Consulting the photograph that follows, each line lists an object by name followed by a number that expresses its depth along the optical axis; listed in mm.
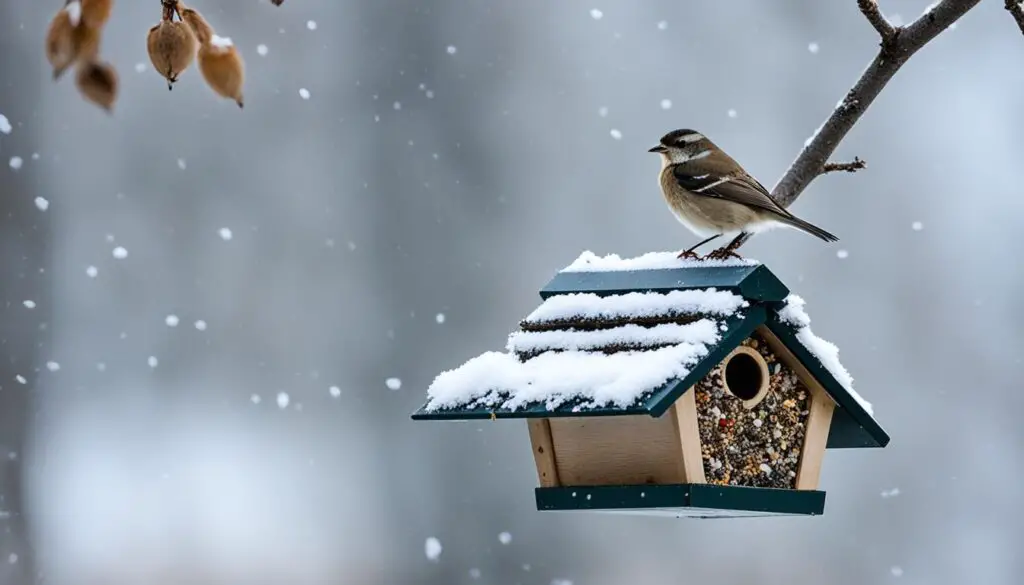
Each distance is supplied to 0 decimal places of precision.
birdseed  5793
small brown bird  6656
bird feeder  5477
